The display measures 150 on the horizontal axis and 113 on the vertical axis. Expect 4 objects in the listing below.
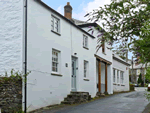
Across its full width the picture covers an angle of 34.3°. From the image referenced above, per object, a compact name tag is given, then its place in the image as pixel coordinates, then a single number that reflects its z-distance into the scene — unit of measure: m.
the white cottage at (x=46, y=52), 11.63
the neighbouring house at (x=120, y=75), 28.45
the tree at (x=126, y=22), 6.00
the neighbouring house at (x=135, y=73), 88.09
